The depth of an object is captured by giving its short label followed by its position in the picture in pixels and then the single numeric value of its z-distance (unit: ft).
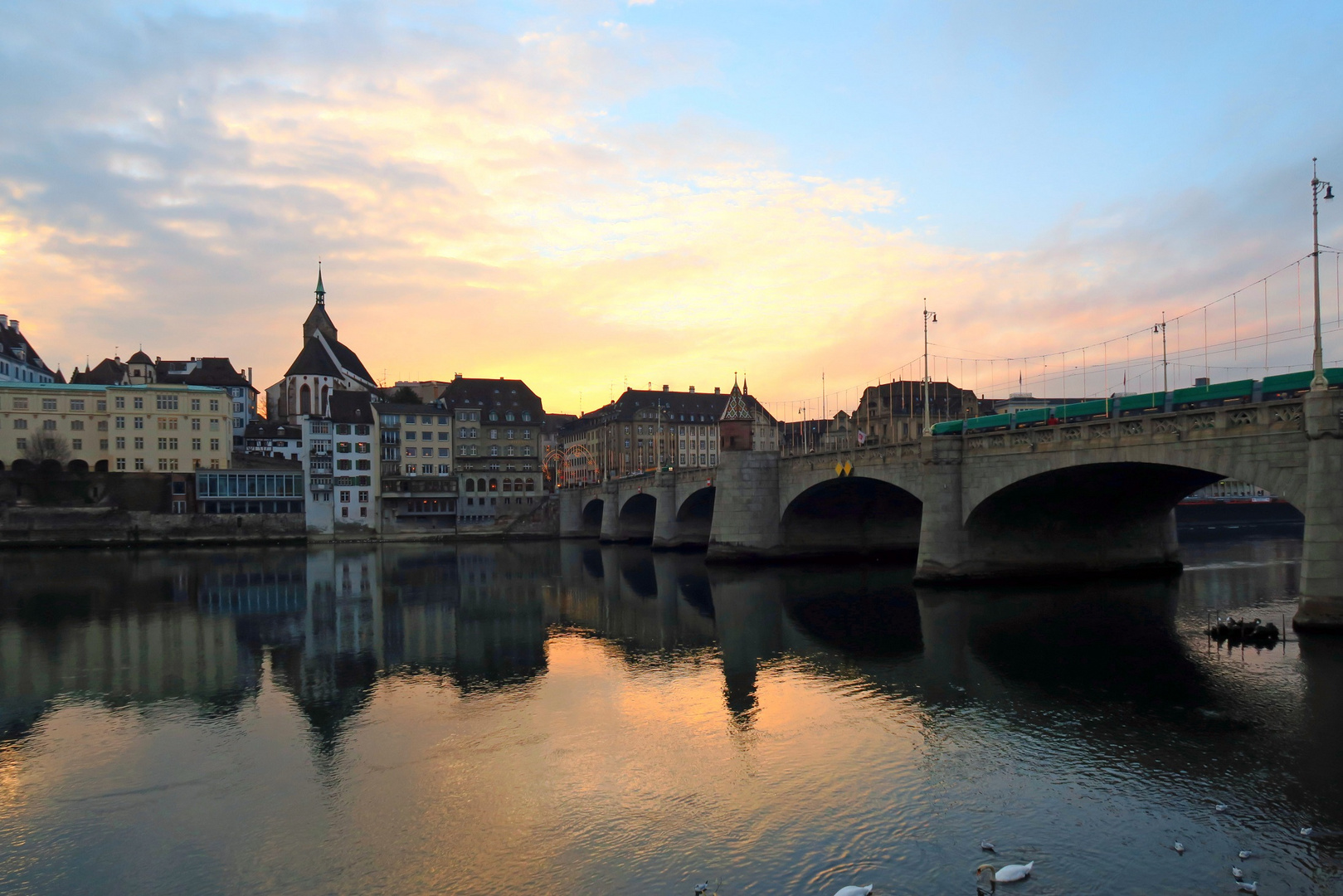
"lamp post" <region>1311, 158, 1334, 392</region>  86.02
